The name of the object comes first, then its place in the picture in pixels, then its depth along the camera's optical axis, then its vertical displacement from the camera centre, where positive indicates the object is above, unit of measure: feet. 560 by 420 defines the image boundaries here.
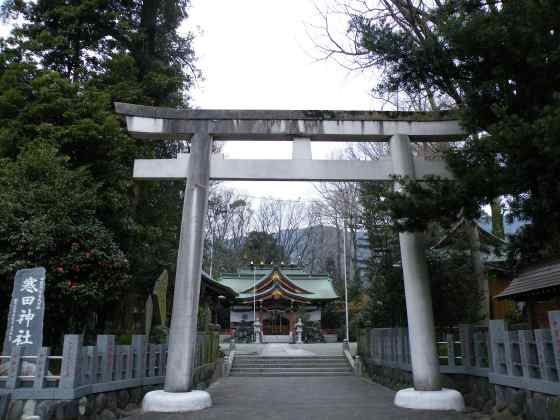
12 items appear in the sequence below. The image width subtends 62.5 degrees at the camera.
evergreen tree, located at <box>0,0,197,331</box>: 35.86 +18.48
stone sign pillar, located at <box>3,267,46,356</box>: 23.76 +1.17
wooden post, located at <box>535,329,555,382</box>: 18.97 -0.68
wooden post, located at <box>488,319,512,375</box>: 22.87 -0.48
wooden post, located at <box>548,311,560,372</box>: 18.11 +0.12
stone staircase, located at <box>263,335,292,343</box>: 99.36 -0.53
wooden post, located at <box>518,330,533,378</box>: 20.61 -0.61
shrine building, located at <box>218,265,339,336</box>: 100.58 +7.11
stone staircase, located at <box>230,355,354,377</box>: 56.03 -3.76
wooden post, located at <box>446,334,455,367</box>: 30.07 -0.97
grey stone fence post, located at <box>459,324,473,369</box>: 27.91 -0.40
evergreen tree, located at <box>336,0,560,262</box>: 17.16 +10.08
